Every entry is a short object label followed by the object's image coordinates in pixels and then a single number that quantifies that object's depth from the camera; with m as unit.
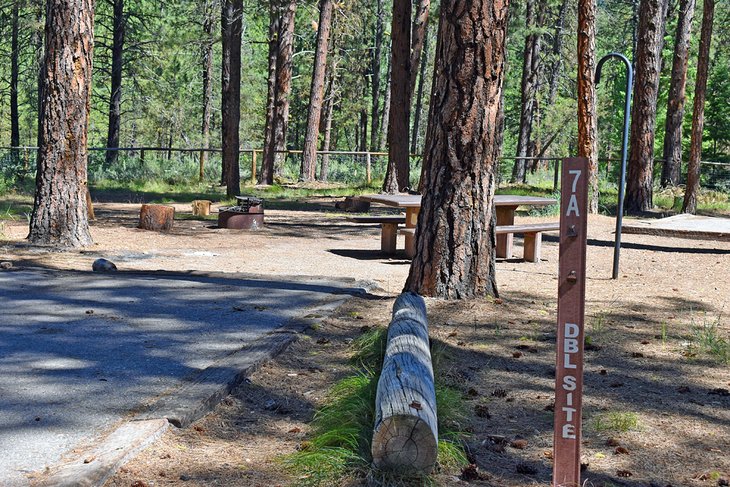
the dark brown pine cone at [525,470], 3.79
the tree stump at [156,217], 13.41
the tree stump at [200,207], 16.33
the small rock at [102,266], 9.04
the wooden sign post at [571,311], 3.13
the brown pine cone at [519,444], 4.15
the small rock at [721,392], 5.12
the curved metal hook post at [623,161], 8.73
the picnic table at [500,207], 10.70
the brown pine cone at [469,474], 3.65
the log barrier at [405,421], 3.38
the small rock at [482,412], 4.65
